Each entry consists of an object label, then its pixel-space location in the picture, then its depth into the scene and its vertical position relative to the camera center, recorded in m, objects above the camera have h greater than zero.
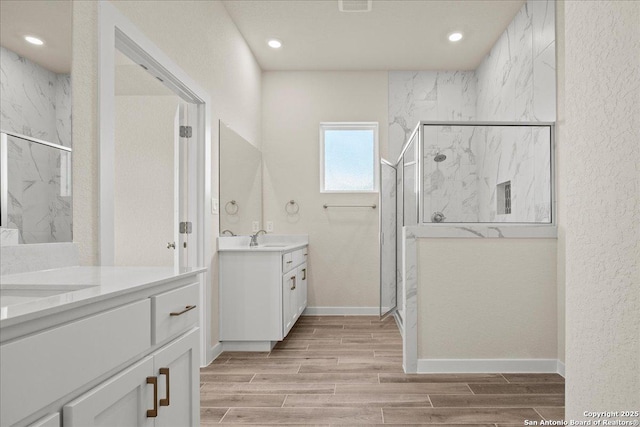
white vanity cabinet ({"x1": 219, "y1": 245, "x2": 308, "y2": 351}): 3.33 -0.67
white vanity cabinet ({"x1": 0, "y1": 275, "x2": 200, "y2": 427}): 0.72 -0.32
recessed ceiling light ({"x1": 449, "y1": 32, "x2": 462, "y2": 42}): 3.99 +1.65
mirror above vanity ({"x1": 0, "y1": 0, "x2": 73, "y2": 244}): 1.28 +0.29
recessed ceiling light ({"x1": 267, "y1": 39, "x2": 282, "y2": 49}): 4.11 +1.64
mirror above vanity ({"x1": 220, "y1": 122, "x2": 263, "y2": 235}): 3.52 +0.26
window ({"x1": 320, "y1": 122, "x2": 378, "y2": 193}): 4.89 +0.62
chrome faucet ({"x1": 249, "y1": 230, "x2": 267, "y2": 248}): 4.09 -0.27
